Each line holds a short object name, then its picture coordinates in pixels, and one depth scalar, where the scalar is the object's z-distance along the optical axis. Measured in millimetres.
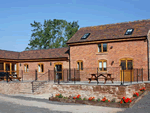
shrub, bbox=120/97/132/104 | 13854
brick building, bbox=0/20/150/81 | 21672
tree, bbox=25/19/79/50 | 52562
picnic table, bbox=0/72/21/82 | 26162
